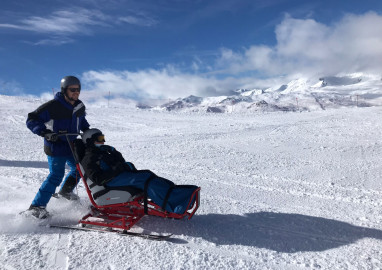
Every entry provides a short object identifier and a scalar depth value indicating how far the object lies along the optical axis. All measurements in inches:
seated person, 152.9
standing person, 166.6
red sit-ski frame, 155.9
